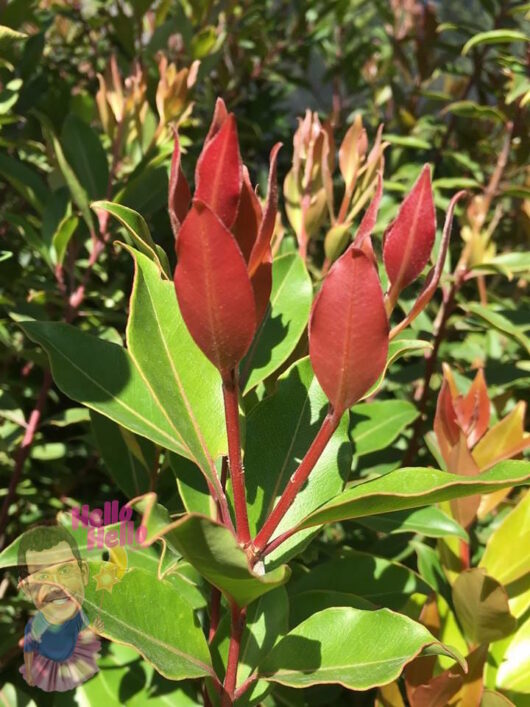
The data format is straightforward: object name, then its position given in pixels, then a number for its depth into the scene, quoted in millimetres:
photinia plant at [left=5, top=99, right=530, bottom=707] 160
